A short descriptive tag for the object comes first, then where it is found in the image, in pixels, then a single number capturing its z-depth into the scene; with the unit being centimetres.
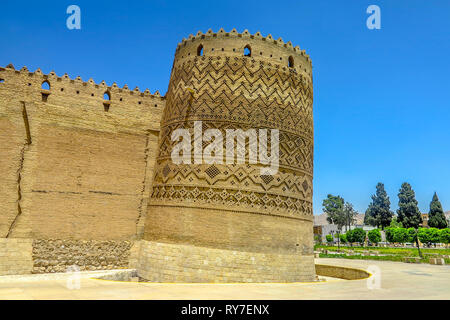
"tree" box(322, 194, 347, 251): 5038
